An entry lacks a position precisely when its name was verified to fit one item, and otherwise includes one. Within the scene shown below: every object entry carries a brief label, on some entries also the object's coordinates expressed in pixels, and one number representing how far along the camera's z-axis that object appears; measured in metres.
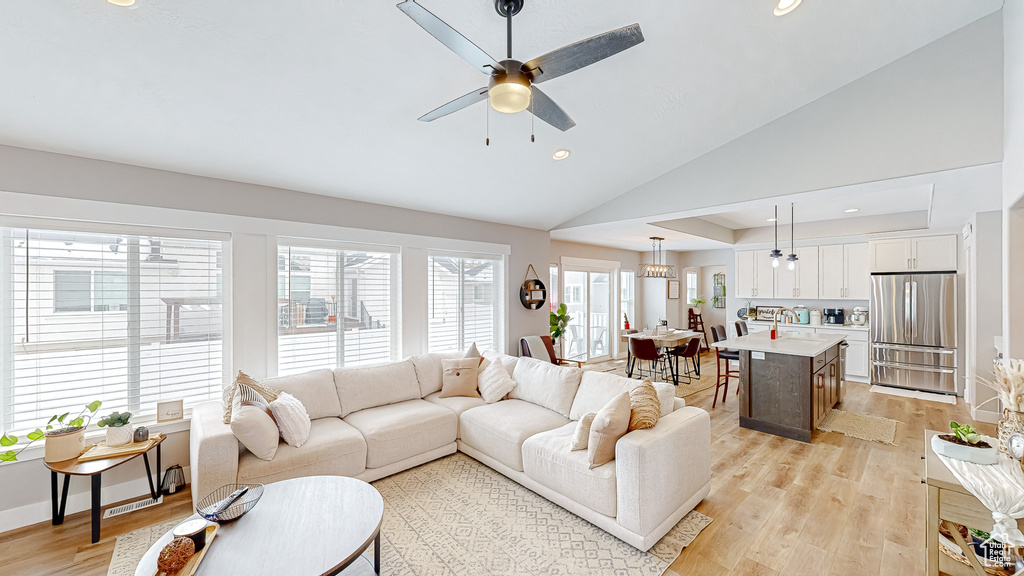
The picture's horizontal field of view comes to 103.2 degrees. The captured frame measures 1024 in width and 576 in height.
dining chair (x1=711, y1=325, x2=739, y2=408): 5.23
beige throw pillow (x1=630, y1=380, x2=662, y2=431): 2.47
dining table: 5.96
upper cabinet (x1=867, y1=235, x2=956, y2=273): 5.43
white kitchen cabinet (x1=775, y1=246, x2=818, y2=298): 6.81
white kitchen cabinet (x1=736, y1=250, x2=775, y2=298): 7.26
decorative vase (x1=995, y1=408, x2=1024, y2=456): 1.73
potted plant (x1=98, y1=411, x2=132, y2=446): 2.66
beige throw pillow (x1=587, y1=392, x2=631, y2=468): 2.41
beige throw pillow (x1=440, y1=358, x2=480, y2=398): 3.96
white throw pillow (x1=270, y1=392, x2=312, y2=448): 2.79
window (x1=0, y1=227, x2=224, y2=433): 2.62
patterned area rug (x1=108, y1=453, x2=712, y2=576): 2.18
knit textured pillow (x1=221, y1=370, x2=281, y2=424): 2.84
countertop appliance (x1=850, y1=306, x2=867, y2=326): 6.45
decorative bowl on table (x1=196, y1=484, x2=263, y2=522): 1.85
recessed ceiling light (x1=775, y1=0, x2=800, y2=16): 2.27
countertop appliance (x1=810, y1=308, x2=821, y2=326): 6.84
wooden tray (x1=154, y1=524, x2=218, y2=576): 1.52
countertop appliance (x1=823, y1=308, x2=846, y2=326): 6.68
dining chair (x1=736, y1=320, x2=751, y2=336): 6.40
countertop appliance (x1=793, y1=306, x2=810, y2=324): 6.94
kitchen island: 3.87
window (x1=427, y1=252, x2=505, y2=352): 4.82
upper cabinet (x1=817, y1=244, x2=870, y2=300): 6.32
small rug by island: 3.96
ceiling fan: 1.51
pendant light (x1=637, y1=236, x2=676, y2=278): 7.12
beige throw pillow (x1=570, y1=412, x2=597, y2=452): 2.61
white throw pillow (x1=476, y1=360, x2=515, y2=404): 3.83
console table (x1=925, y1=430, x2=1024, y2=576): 1.57
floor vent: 2.69
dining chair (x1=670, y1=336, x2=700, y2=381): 6.12
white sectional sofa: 2.35
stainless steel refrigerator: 5.34
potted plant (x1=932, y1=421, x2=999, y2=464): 1.71
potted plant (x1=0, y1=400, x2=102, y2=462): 2.38
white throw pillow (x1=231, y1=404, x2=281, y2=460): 2.57
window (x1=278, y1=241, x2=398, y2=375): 3.73
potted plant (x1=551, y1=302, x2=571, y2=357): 6.08
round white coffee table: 1.61
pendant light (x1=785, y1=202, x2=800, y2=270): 5.61
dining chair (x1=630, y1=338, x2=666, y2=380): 5.76
